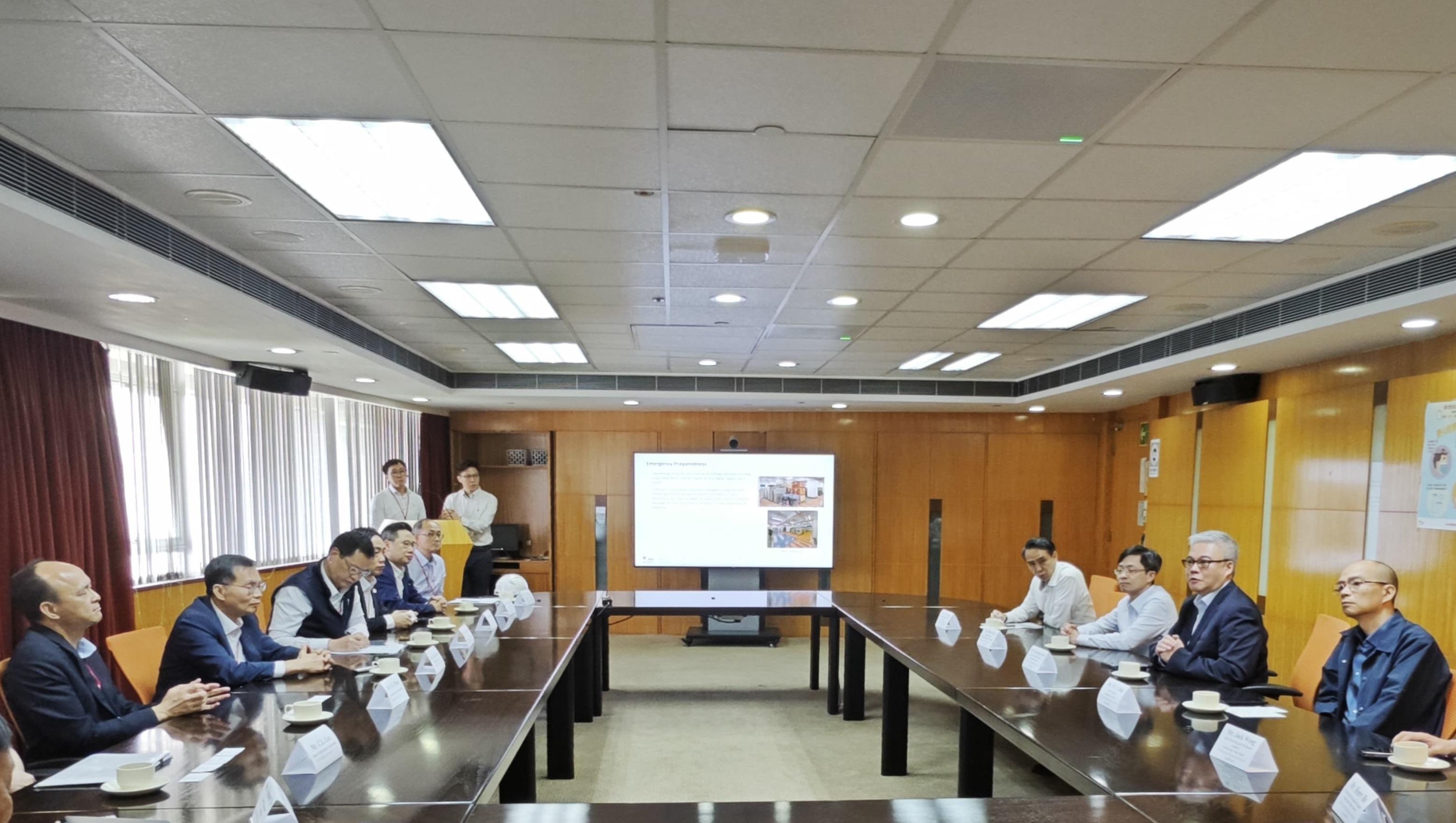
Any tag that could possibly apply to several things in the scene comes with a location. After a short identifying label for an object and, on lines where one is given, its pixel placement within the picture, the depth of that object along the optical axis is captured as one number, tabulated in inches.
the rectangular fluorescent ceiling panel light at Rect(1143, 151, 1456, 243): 95.3
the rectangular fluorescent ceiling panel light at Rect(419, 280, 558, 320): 162.7
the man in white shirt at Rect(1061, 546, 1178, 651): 156.5
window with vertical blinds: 197.5
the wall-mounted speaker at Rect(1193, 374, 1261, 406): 230.4
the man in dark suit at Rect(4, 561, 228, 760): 94.0
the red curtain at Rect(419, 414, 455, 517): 338.6
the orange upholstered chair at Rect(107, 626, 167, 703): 127.5
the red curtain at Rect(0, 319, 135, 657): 147.5
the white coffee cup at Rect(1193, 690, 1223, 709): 110.0
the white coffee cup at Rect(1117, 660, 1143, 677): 132.0
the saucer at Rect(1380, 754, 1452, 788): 87.0
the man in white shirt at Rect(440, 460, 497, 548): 322.3
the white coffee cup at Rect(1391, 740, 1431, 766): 87.0
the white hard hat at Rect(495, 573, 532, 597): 214.1
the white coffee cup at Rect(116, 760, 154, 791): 78.2
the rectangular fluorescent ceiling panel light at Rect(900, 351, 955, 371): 248.0
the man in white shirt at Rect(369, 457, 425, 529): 277.9
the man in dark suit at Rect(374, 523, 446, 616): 196.1
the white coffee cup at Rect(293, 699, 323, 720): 103.4
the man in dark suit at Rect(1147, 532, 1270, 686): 130.9
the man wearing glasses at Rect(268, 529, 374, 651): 154.6
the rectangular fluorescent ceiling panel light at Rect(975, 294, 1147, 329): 168.9
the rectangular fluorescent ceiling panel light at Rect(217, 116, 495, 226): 87.6
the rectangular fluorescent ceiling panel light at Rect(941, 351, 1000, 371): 246.7
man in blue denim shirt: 105.8
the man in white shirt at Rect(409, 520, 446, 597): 223.1
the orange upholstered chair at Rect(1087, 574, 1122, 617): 206.8
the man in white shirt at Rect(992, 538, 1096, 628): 189.6
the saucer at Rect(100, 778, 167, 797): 78.2
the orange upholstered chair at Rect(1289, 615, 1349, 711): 142.7
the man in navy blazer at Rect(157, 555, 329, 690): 121.4
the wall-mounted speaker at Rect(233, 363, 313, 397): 207.3
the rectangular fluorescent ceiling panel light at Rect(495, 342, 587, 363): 237.0
